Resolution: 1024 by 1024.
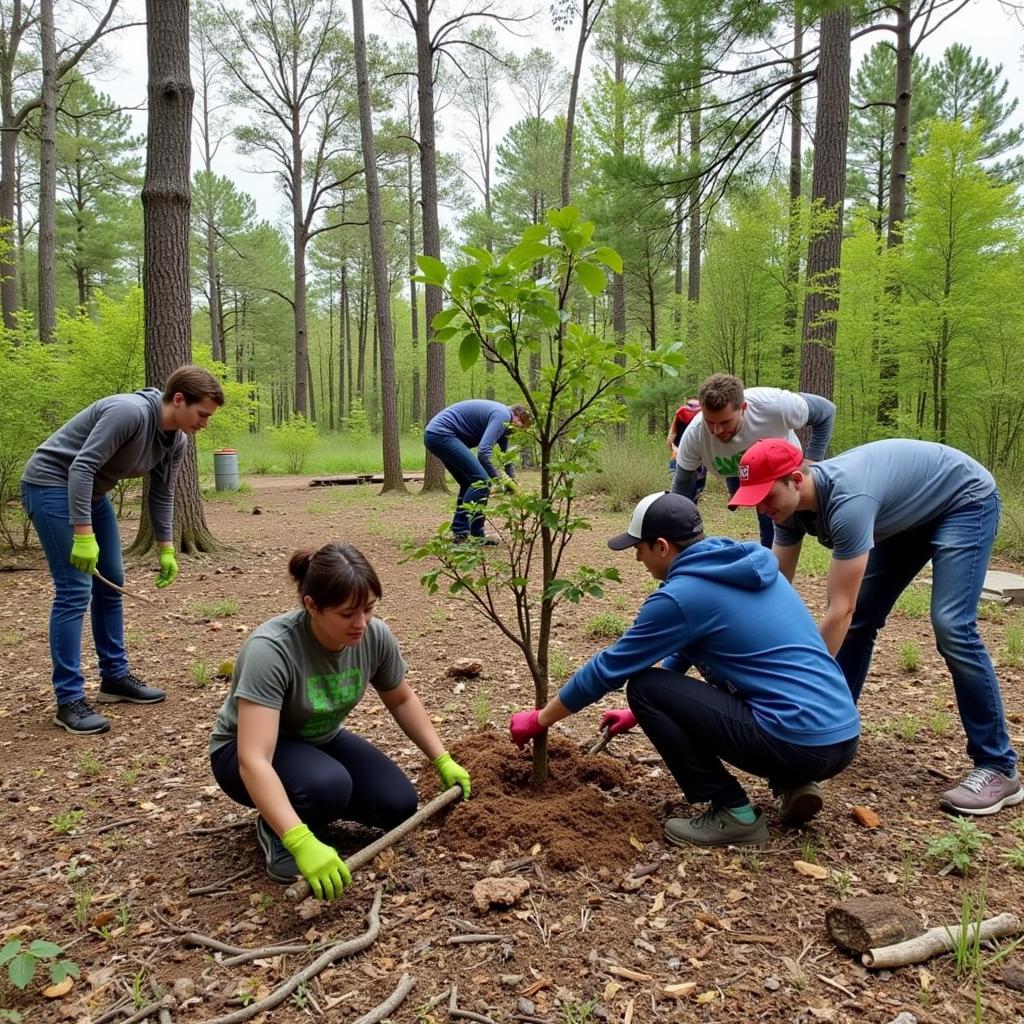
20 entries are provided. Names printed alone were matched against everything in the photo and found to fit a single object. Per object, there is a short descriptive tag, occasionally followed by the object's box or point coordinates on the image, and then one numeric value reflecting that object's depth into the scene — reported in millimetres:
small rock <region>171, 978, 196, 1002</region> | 1661
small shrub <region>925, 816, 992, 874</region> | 2068
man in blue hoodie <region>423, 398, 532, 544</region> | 6727
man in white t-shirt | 3609
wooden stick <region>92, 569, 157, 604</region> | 3382
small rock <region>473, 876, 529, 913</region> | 1914
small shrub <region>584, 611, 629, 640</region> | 4548
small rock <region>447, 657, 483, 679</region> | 3902
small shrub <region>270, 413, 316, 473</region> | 17875
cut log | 1684
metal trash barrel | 13406
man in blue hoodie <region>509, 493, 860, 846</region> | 2119
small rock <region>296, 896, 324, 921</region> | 1934
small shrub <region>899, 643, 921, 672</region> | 3953
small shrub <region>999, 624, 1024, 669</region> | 3982
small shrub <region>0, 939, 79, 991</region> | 1391
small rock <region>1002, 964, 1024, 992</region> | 1607
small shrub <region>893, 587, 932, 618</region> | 5148
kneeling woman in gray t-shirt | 1931
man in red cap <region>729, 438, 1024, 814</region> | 2373
